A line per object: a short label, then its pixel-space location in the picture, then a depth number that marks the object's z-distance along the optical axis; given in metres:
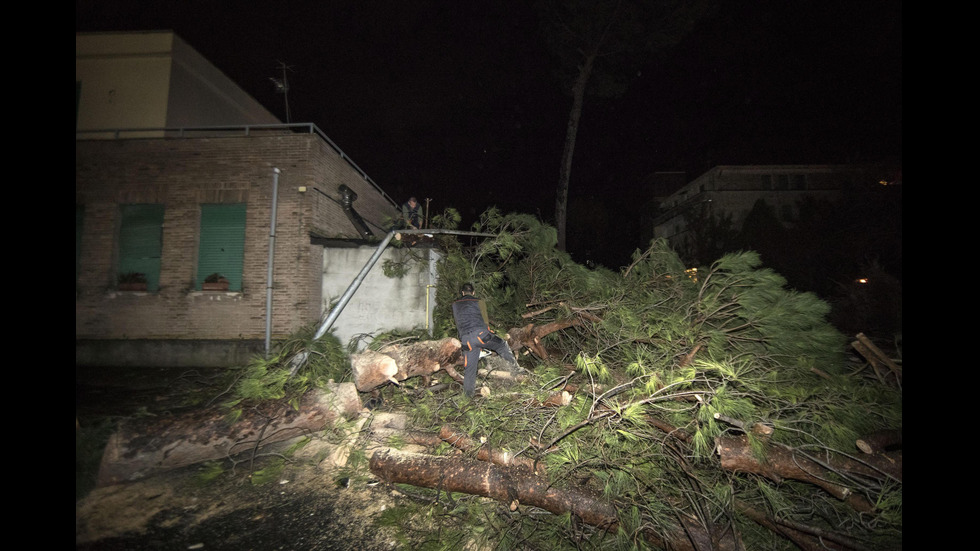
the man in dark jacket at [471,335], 4.61
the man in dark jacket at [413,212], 8.08
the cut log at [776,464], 2.55
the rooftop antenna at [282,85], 11.18
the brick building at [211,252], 7.64
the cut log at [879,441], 2.55
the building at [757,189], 22.31
